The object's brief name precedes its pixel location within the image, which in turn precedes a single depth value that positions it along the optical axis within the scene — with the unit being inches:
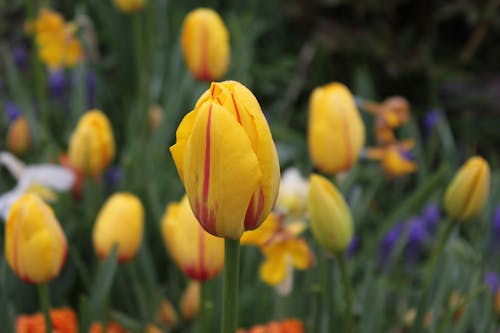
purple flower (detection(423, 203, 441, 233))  59.0
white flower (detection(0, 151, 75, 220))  48.4
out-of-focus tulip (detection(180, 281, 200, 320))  49.5
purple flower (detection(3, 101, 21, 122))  64.5
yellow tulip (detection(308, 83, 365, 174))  44.2
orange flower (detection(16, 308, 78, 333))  43.2
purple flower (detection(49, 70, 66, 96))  70.2
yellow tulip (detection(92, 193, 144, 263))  43.8
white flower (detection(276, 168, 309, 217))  46.2
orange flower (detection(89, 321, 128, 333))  44.2
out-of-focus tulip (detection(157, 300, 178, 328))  50.5
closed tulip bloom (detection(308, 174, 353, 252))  39.0
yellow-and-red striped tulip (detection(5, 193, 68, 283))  39.0
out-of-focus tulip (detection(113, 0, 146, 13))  57.1
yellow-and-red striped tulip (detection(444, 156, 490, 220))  41.2
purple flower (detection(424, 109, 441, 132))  68.3
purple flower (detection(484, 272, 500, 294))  53.2
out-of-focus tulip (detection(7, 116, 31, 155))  60.0
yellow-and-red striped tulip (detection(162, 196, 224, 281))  40.8
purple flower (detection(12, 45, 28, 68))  79.1
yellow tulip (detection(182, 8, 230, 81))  51.7
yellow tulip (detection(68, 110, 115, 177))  47.8
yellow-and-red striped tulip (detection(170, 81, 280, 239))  32.9
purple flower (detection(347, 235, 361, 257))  55.2
